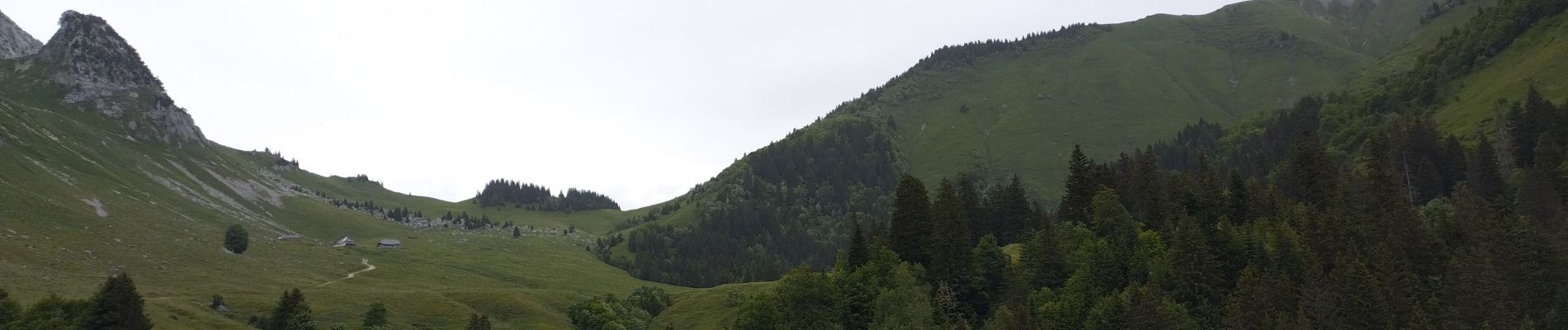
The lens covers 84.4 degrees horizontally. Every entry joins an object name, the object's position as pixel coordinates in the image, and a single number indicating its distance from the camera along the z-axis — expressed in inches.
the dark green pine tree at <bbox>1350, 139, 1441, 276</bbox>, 3656.5
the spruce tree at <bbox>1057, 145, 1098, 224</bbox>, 4985.2
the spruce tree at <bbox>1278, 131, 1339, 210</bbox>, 4623.5
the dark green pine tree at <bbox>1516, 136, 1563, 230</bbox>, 3909.9
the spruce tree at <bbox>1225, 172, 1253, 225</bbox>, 4544.8
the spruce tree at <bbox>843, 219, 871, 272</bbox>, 4768.2
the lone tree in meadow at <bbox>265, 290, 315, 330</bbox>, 4913.9
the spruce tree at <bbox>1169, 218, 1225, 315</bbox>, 3804.1
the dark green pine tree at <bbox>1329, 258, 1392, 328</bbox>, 3346.5
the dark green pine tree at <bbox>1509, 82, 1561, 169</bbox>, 4933.6
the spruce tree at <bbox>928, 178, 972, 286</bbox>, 4394.7
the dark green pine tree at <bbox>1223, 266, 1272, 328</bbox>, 3422.7
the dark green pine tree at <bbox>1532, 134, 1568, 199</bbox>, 4247.0
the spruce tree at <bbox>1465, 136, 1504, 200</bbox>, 4598.9
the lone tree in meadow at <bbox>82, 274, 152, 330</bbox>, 3777.1
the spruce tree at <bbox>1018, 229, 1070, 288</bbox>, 4217.5
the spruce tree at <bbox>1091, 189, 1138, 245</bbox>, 4269.2
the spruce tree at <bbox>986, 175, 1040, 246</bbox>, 5236.2
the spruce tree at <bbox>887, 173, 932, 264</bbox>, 4653.1
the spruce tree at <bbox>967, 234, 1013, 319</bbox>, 4377.5
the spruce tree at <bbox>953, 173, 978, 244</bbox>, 5319.9
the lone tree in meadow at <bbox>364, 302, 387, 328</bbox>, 5448.3
